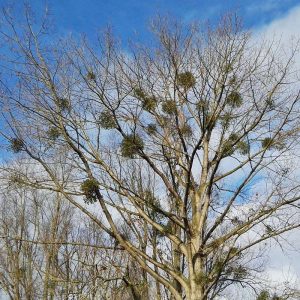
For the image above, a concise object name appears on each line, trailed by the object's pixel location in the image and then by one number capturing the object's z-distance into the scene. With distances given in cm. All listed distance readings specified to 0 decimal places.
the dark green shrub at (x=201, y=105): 1035
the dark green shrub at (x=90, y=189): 1015
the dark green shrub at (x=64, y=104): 1075
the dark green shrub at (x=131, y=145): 1042
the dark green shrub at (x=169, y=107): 1055
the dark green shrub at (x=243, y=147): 1070
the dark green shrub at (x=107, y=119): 1057
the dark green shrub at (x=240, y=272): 1127
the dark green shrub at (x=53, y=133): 1081
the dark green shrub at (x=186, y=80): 1029
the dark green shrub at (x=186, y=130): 1113
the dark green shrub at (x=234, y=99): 1048
